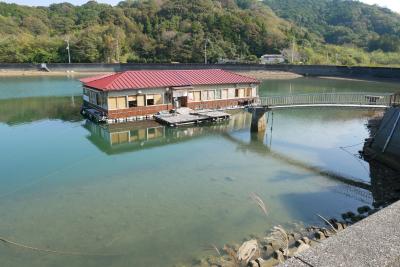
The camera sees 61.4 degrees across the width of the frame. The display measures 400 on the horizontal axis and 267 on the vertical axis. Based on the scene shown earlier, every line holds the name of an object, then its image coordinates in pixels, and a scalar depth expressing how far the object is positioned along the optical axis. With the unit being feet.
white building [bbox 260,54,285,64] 315.33
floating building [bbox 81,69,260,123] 90.58
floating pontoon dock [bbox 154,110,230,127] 89.04
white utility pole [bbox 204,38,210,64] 307.03
